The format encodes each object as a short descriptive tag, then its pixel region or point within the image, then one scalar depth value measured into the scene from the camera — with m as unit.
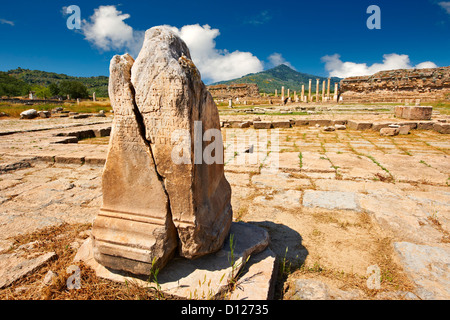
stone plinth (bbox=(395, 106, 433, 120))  10.48
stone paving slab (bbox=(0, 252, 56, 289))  1.91
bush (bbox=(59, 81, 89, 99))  50.66
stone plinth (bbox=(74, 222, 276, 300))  1.67
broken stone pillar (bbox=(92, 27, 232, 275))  1.64
